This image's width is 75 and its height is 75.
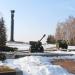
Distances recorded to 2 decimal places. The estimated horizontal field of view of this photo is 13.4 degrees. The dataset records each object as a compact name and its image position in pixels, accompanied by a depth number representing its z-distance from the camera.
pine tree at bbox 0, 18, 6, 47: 29.83
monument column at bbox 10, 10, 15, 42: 49.70
